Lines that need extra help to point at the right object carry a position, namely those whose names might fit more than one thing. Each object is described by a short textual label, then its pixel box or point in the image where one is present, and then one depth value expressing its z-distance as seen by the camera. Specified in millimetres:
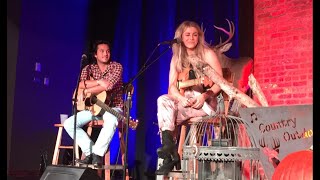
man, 4625
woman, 4016
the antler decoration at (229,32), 5023
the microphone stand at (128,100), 3973
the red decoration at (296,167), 2998
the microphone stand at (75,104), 4465
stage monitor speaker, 3211
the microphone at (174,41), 4020
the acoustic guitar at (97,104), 4719
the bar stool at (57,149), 5213
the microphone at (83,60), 4466
